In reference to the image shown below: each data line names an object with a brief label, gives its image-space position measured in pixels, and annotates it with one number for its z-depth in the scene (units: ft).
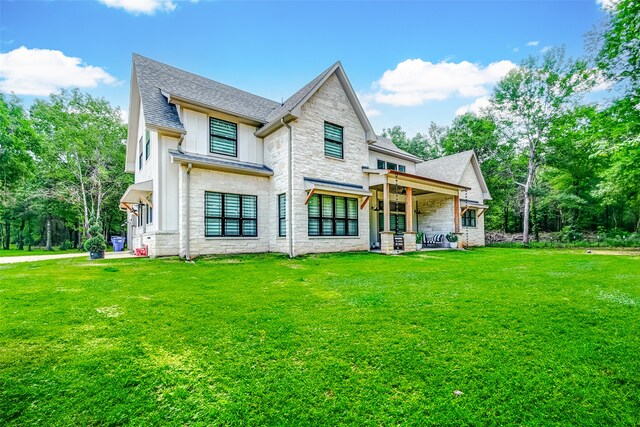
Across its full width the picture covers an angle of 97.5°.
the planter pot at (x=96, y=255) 38.99
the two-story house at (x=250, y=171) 35.22
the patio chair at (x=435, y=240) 58.24
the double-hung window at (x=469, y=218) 67.36
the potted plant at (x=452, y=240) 55.26
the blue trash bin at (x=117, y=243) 59.72
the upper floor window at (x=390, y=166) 57.05
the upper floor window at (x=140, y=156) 46.80
